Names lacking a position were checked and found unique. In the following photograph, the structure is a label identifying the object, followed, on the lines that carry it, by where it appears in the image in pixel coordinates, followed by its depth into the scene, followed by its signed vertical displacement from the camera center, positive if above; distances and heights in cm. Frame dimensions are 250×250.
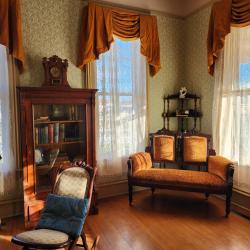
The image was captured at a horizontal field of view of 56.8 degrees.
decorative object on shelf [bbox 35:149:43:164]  278 -57
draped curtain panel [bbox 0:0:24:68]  267 +97
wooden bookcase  263 -31
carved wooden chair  169 -84
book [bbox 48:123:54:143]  287 -28
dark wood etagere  377 -4
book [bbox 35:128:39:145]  275 -32
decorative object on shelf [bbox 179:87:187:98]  374 +26
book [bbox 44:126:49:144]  284 -31
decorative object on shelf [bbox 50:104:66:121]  284 -3
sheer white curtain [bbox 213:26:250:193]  296 +6
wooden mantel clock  286 +48
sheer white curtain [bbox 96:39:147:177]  338 +4
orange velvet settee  284 -81
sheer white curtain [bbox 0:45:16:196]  279 -31
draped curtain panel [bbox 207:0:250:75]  284 +114
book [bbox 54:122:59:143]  291 -29
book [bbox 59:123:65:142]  294 -29
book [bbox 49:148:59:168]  291 -59
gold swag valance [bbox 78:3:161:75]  315 +114
